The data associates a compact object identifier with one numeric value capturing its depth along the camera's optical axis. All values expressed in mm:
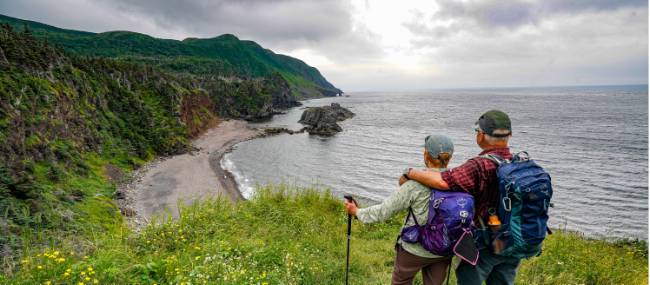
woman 3400
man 3244
